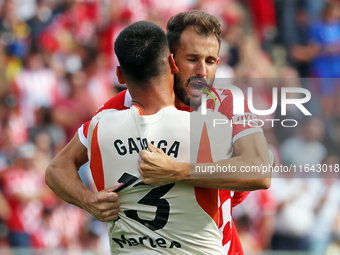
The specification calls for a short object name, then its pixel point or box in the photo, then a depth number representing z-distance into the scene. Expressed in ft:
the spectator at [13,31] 51.52
